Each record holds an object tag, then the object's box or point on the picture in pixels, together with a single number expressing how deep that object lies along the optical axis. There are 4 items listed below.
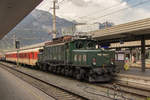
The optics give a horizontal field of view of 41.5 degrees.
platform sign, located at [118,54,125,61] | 20.83
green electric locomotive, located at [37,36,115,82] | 14.46
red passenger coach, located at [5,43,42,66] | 28.66
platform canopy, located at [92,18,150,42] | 14.89
